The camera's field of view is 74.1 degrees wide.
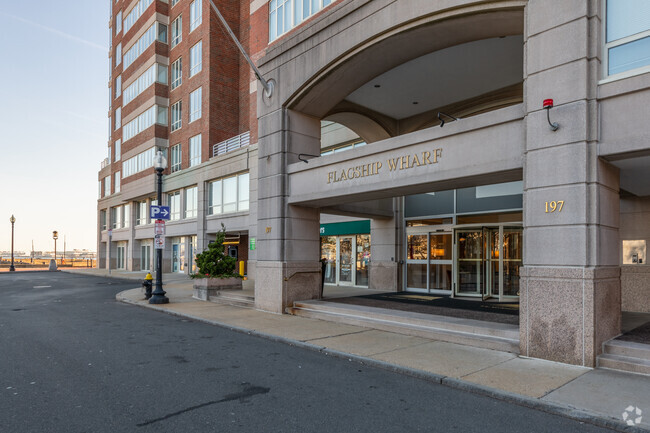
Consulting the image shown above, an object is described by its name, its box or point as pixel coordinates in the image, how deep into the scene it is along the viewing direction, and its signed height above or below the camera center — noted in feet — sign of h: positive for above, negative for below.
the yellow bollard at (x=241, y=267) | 87.12 -8.39
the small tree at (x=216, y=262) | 54.39 -4.68
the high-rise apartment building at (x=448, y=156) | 23.54 +5.43
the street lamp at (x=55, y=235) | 153.79 -3.80
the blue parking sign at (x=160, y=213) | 51.72 +1.53
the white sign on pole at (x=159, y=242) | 51.82 -2.00
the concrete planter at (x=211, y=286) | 53.47 -7.57
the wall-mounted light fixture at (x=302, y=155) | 43.56 +7.35
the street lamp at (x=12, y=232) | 130.21 -2.57
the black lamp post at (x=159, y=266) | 50.00 -4.90
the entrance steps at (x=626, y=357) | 21.43 -6.57
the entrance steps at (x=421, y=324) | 27.02 -7.12
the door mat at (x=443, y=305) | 35.17 -7.49
